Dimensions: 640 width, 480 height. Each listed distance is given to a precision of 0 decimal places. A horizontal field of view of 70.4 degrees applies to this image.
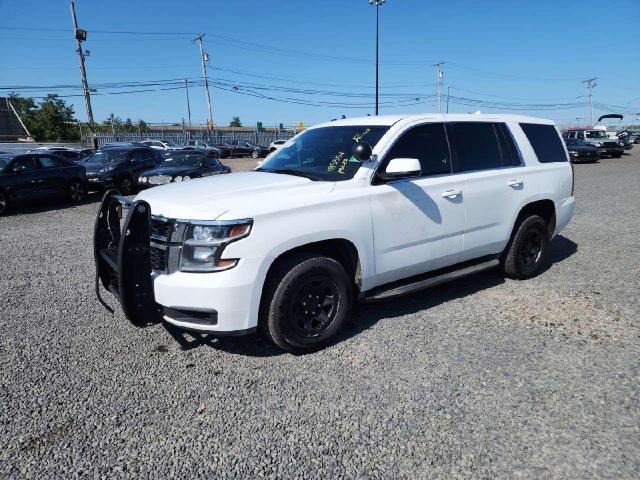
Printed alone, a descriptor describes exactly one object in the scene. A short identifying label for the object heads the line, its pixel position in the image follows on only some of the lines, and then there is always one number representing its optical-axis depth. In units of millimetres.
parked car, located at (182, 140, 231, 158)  40562
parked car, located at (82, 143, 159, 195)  14445
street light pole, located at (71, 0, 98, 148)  33344
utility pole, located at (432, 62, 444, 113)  64875
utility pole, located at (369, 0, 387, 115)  32375
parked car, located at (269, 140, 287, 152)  39031
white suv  3127
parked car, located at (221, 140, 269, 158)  42312
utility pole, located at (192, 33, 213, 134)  57047
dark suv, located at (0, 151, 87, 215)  11375
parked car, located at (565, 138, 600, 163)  25953
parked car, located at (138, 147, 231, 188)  13141
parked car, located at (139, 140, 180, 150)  37884
